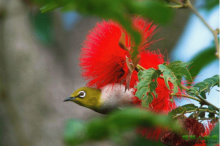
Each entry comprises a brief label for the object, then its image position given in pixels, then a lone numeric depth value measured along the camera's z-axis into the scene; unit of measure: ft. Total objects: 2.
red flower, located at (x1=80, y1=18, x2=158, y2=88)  7.63
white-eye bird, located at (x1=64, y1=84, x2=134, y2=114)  7.63
